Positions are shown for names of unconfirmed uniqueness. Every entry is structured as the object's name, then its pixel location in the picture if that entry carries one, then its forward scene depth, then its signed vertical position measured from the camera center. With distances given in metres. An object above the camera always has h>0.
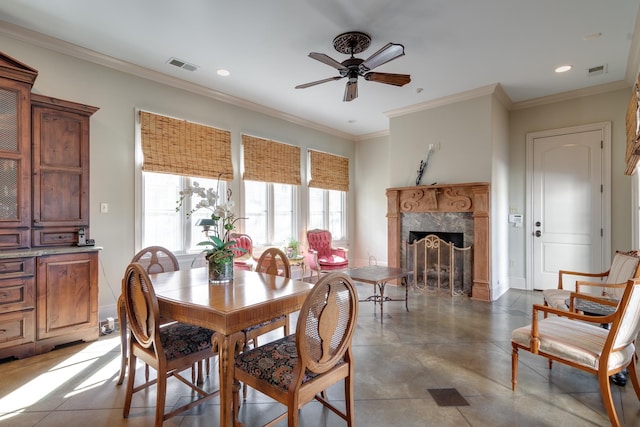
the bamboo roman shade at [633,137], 2.88 +0.77
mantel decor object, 5.14 +0.78
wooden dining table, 1.51 -0.46
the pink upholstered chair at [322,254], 5.25 -0.71
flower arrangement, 2.03 -0.04
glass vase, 2.11 -0.38
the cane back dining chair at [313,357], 1.44 -0.74
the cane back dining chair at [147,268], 2.17 -0.48
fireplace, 4.51 -0.05
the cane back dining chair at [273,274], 2.13 -0.49
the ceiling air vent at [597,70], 3.91 +1.79
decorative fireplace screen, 4.78 -0.79
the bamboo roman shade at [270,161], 5.10 +0.91
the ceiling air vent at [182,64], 3.68 +1.78
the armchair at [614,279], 2.69 -0.60
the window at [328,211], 6.44 +0.07
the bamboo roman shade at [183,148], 3.95 +0.90
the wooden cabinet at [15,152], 2.71 +0.54
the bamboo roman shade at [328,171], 6.28 +0.89
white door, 4.60 +0.17
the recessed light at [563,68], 3.91 +1.80
